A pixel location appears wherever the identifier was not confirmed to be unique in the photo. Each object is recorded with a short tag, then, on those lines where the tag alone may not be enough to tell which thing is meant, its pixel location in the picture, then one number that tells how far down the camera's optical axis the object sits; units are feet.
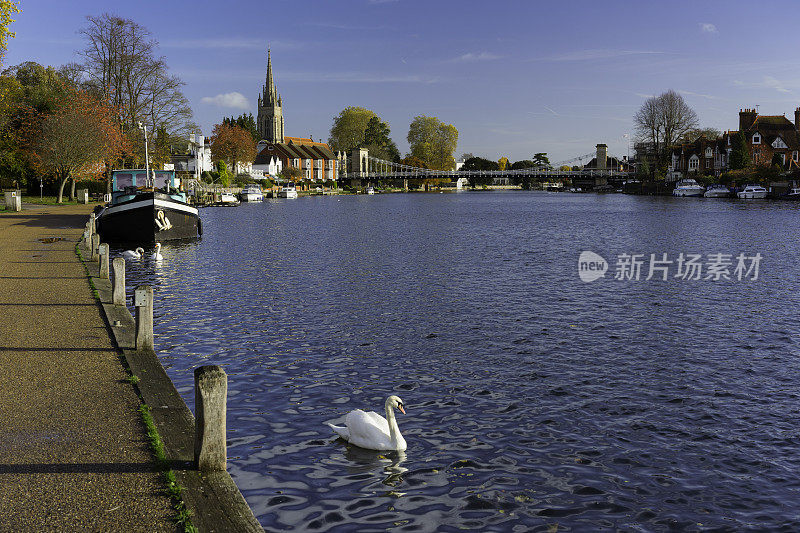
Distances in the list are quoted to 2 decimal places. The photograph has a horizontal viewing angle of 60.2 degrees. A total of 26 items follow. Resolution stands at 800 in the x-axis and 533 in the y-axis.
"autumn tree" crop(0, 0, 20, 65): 79.87
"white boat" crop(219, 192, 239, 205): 287.67
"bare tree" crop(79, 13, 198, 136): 214.48
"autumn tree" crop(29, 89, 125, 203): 183.52
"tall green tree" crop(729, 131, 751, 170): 350.43
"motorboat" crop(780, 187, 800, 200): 305.18
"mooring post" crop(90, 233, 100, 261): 78.04
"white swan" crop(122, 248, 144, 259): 94.32
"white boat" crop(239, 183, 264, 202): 329.72
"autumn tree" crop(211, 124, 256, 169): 400.47
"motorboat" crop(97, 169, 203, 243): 113.29
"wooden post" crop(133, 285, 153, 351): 37.91
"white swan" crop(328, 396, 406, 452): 29.35
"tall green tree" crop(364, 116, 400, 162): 650.02
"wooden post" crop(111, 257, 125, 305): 49.98
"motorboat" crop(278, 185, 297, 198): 389.80
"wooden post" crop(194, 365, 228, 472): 23.06
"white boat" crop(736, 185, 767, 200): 321.52
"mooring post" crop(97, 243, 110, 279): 64.34
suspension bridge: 557.74
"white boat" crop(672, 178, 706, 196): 373.01
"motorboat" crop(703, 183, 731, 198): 354.54
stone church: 523.29
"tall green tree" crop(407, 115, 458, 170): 645.10
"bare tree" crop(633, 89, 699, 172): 380.99
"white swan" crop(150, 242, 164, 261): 92.58
